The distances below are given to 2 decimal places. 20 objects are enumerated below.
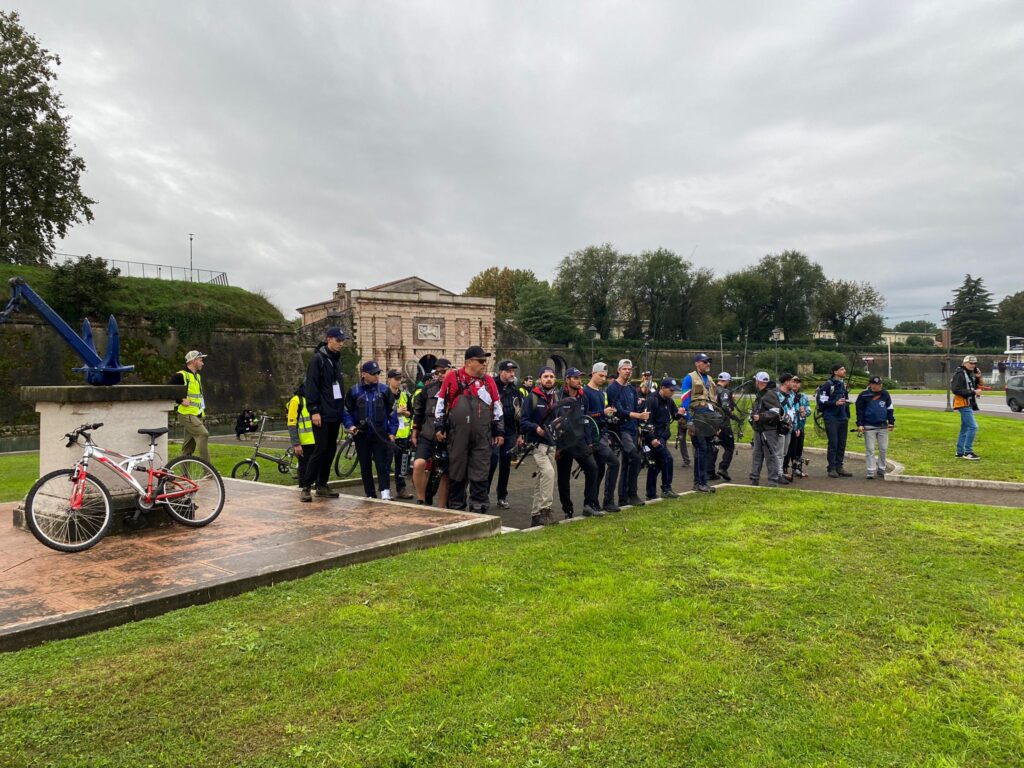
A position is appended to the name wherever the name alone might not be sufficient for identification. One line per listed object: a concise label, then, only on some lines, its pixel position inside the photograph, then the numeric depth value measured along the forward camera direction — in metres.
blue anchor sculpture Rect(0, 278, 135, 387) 6.30
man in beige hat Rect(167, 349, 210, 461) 9.23
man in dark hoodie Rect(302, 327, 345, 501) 7.71
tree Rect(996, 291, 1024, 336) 84.81
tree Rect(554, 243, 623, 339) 73.88
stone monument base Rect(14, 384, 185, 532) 6.10
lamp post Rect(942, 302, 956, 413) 26.26
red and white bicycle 5.45
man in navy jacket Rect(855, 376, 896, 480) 10.95
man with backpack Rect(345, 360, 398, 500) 8.52
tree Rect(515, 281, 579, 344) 66.94
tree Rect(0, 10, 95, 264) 28.78
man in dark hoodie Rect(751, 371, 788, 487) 10.50
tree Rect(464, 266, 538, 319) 79.50
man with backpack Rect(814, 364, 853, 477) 11.45
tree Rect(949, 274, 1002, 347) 85.19
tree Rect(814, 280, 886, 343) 80.31
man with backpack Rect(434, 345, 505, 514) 7.34
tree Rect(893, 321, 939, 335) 128.45
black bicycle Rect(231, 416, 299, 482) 11.36
